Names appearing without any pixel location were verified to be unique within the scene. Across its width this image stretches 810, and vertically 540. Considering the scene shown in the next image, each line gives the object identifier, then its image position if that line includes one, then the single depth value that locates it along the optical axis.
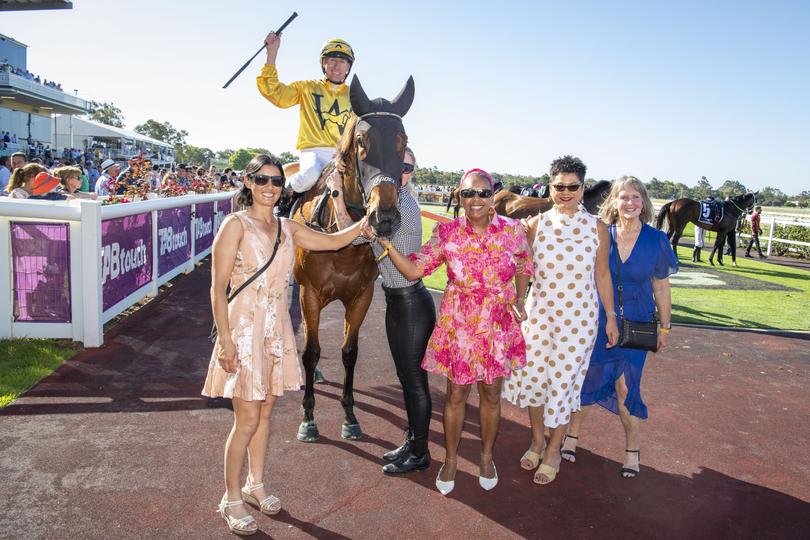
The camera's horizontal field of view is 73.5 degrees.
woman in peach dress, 2.74
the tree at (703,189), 89.62
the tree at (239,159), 104.25
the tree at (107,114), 93.00
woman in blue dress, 3.64
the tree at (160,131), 107.62
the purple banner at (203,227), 11.55
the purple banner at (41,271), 5.68
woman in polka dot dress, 3.40
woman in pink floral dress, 3.18
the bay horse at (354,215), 3.25
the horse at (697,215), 16.47
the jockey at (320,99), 4.59
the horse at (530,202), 9.13
